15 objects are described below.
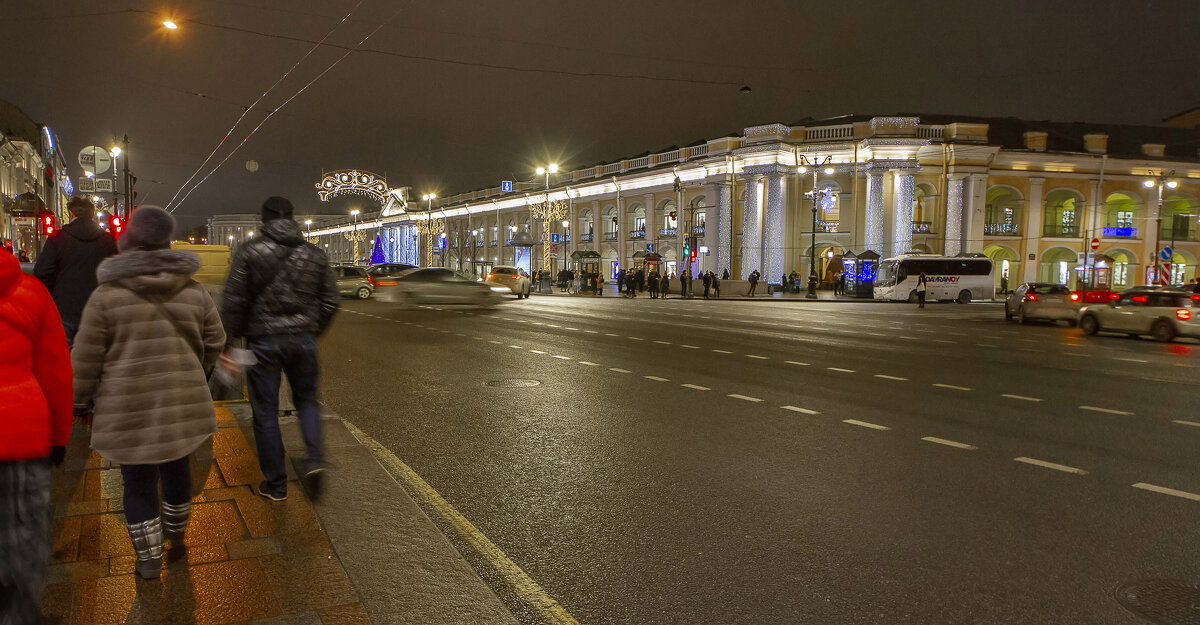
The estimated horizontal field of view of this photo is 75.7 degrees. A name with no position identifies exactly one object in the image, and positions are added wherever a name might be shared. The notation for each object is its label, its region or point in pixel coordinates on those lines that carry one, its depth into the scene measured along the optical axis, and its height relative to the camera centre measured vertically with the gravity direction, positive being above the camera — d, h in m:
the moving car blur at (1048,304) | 24.36 -1.30
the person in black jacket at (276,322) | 4.50 -0.37
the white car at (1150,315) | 18.67 -1.31
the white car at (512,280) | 38.34 -0.93
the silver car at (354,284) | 33.12 -0.99
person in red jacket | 2.44 -0.54
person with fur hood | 3.43 -0.50
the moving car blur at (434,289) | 27.05 -0.98
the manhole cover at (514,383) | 9.62 -1.54
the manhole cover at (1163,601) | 3.41 -1.56
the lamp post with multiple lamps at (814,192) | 44.85 +4.28
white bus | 44.22 -0.90
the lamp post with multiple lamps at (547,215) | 62.28 +3.91
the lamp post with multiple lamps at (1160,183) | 48.25 +5.19
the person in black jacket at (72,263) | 6.75 -0.02
